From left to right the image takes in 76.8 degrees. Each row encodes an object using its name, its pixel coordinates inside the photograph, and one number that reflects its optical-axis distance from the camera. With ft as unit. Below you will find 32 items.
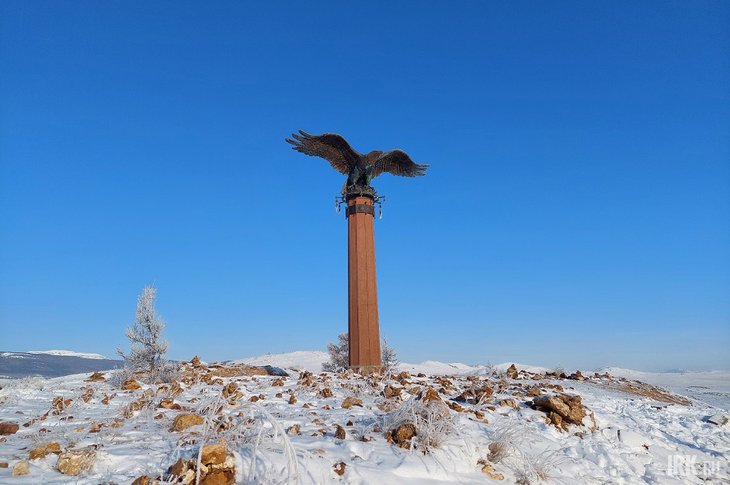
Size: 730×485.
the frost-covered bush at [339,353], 55.07
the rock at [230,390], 22.16
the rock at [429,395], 18.83
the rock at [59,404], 17.68
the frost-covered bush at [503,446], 14.02
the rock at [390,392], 22.57
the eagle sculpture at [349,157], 41.83
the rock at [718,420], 24.10
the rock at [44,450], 11.23
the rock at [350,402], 19.94
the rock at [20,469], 10.36
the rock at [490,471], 13.14
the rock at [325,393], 22.85
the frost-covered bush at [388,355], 51.20
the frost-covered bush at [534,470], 13.32
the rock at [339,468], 11.27
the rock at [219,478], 10.08
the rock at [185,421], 14.02
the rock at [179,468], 10.11
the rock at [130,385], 24.41
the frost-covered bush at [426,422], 13.35
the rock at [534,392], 24.24
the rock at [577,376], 38.21
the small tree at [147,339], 33.01
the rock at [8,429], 14.61
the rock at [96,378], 28.49
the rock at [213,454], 10.41
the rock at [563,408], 20.21
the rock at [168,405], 18.90
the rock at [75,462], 10.63
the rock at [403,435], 13.47
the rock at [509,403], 21.65
